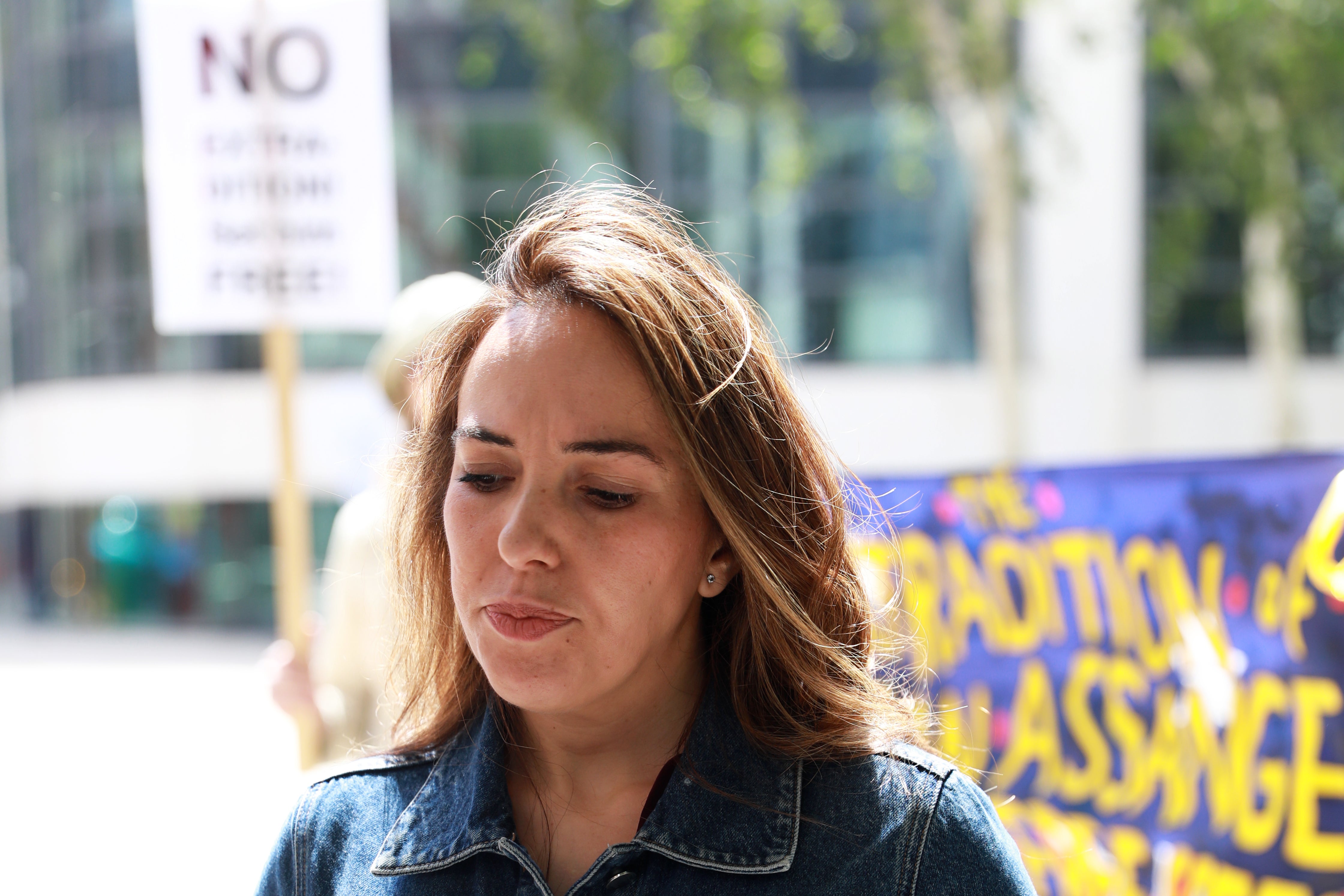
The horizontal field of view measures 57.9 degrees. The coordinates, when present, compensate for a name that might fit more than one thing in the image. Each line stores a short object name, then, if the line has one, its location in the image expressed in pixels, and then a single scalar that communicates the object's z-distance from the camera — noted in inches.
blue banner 117.2
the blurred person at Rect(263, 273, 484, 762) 111.8
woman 50.7
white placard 119.2
